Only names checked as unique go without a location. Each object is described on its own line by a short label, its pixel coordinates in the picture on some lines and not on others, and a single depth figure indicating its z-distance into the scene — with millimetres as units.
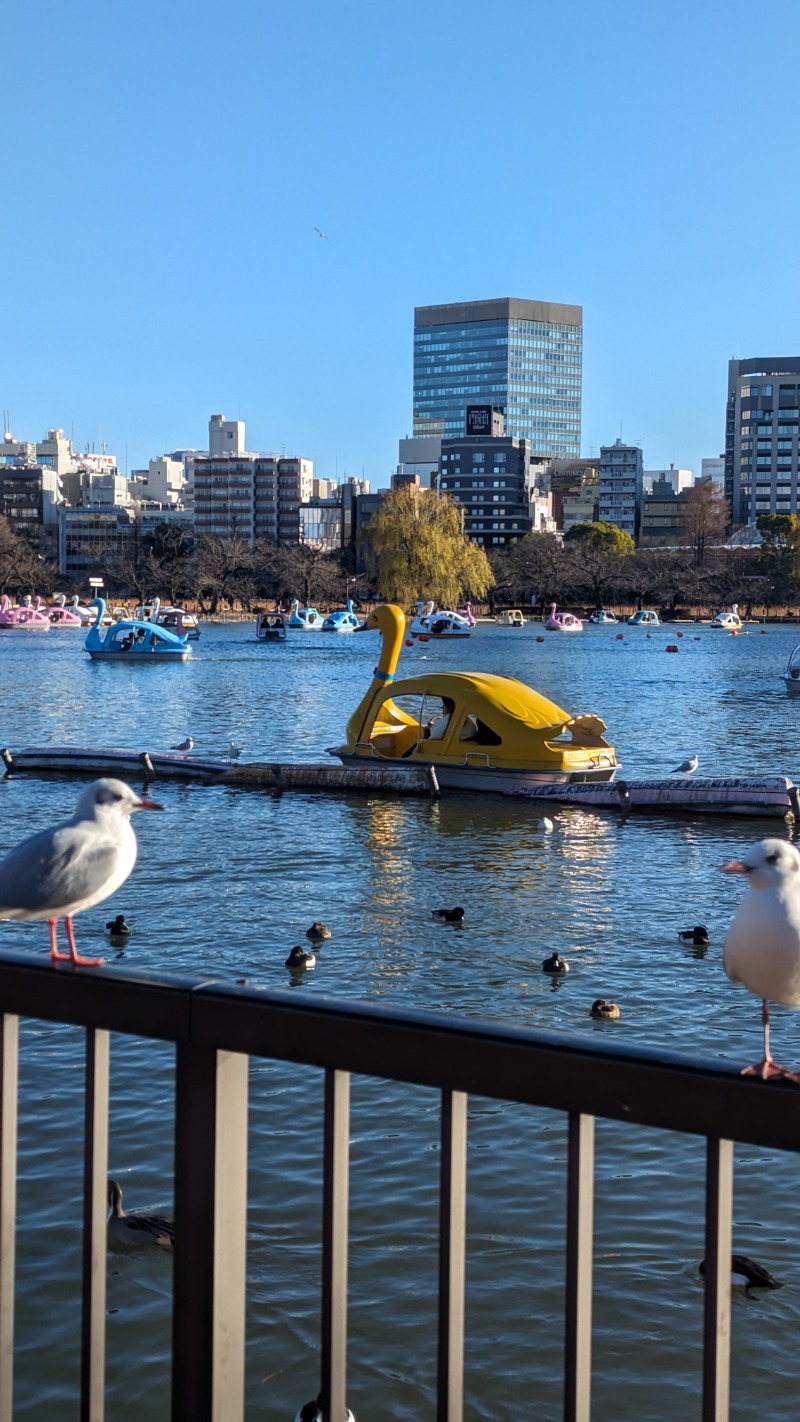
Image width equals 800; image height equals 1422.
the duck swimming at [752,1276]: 6730
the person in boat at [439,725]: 21800
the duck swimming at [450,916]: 13656
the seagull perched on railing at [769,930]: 2938
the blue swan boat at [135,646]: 62688
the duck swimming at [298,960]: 11594
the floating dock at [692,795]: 19859
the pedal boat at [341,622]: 98938
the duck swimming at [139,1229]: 6969
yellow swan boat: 21109
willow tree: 84438
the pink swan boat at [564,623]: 103688
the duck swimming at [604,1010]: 10258
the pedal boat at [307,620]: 106500
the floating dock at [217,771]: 21516
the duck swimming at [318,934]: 12789
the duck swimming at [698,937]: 12617
